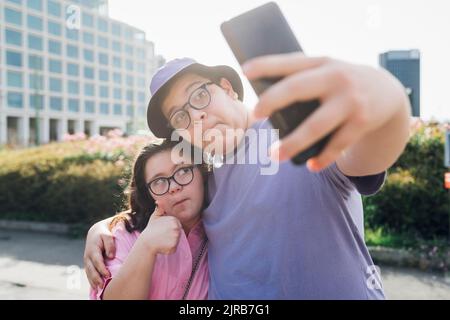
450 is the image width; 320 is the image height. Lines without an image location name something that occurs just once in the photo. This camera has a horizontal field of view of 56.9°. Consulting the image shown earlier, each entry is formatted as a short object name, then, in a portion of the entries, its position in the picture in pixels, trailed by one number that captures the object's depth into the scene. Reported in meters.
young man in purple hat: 0.54
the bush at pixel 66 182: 6.77
